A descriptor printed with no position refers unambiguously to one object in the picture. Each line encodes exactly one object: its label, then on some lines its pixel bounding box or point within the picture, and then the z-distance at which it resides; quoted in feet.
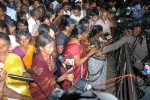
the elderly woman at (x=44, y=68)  9.41
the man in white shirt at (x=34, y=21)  16.82
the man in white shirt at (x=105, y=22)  19.12
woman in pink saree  10.67
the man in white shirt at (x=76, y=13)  20.33
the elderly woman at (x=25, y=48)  11.28
